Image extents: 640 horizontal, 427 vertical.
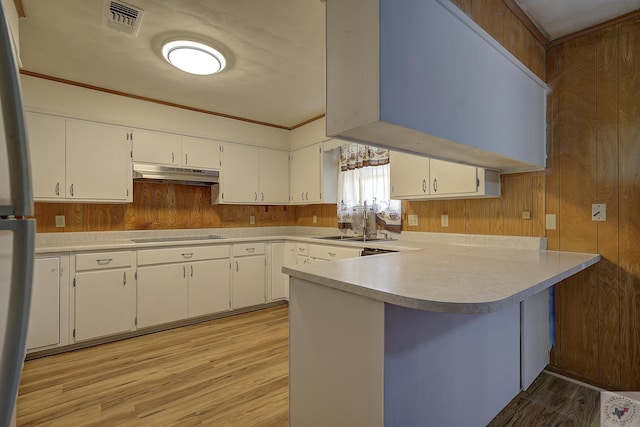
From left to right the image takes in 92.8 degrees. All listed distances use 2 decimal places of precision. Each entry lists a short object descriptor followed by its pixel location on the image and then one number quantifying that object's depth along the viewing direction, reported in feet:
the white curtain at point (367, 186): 11.25
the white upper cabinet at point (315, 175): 12.99
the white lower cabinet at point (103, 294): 8.82
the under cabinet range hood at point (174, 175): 10.49
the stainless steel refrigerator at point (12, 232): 1.59
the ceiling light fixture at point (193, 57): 7.47
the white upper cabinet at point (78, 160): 8.98
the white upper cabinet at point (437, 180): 7.79
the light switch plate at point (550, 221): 7.42
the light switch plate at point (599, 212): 6.74
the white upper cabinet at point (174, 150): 10.67
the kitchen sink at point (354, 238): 11.27
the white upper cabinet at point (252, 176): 12.66
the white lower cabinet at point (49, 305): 8.19
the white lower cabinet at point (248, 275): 11.89
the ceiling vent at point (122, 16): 6.18
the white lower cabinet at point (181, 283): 9.91
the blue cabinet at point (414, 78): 3.77
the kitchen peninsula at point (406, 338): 3.62
